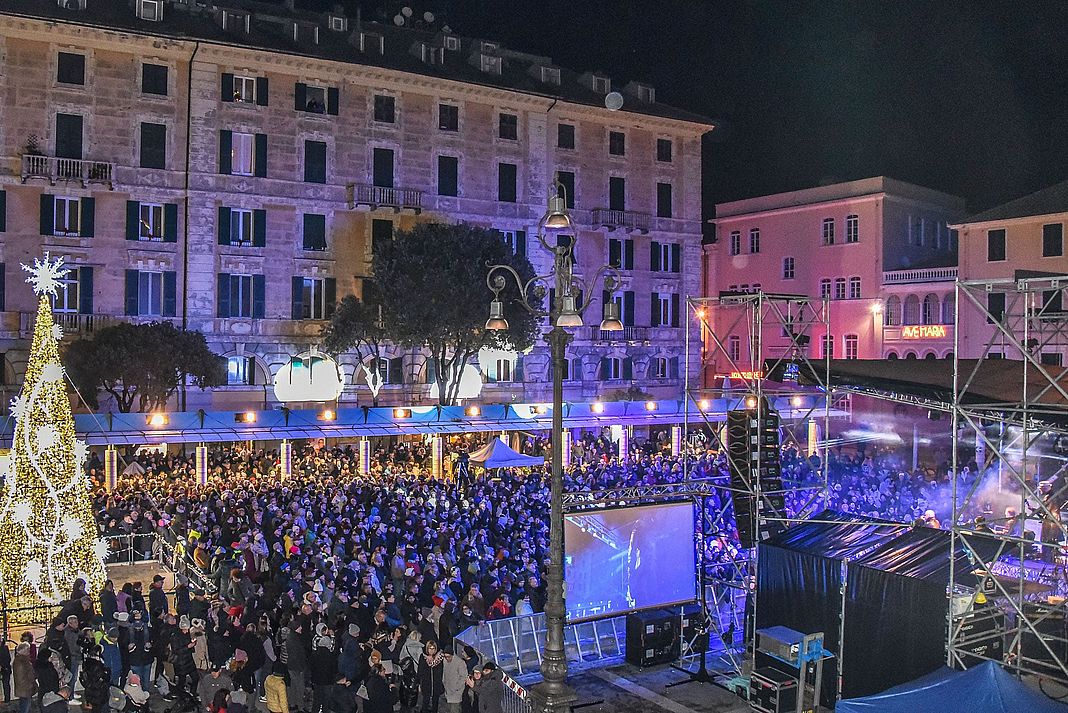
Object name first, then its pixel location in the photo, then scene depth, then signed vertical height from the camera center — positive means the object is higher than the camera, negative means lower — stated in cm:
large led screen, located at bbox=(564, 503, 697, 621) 1520 -340
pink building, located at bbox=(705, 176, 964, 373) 4606 +530
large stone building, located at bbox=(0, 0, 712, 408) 3431 +793
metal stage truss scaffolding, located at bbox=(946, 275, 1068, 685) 1136 -249
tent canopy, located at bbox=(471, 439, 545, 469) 2812 -308
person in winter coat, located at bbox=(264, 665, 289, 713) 1120 -408
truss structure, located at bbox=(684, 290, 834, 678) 1530 -368
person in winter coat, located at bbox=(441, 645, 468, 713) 1220 -426
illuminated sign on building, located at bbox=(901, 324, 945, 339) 4459 +132
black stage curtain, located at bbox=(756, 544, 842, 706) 1341 -353
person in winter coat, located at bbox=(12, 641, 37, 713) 1247 -428
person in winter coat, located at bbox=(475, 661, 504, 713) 1170 -423
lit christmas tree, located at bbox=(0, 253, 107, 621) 1541 -233
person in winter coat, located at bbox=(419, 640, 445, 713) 1274 -441
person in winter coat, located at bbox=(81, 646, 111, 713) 1186 -428
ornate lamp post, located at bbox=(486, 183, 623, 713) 1171 -205
